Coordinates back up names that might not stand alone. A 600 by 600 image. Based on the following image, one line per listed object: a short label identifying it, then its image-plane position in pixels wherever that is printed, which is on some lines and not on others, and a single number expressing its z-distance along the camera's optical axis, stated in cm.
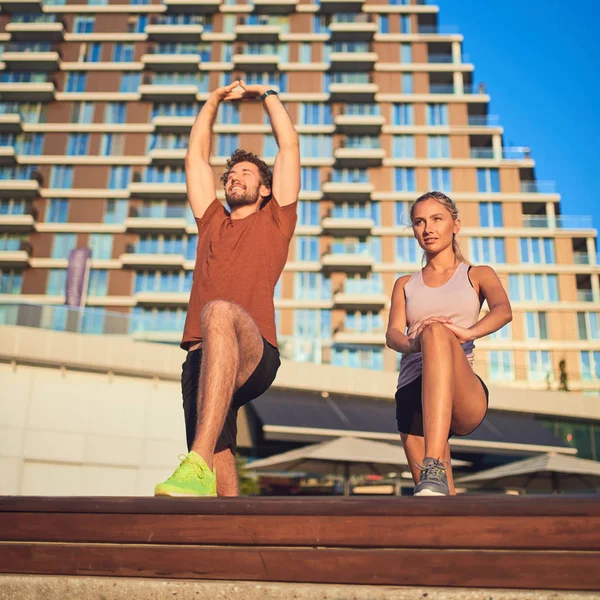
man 226
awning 1491
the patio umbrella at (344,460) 1097
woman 225
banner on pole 3438
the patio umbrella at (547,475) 1108
